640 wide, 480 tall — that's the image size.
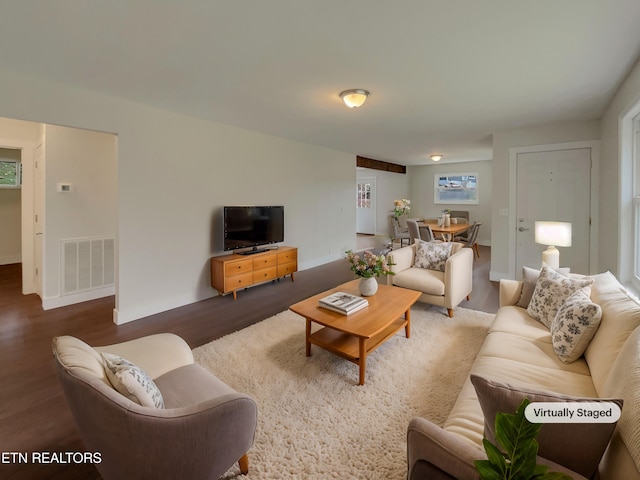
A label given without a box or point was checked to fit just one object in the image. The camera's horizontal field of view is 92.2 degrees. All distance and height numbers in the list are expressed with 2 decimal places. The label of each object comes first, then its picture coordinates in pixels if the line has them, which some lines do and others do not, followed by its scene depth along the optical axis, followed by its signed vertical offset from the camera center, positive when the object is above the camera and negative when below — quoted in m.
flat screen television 4.31 +0.05
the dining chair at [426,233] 6.40 -0.06
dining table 6.49 +0.01
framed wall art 8.82 +1.24
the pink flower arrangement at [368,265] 2.90 -0.33
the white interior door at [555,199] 4.36 +0.47
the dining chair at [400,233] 7.79 -0.08
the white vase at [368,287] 2.96 -0.55
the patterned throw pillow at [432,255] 3.91 -0.32
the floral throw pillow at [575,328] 1.72 -0.56
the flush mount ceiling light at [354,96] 3.03 +1.32
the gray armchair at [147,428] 1.06 -0.72
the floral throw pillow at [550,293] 2.19 -0.46
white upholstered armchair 3.43 -0.56
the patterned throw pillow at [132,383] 1.20 -0.62
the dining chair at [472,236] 6.62 -0.12
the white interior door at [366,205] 10.46 +0.85
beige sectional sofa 0.91 -0.69
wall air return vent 3.97 -0.48
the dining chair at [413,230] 6.62 +0.00
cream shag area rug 1.60 -1.13
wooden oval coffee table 2.25 -0.72
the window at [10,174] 5.76 +1.03
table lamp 2.96 -0.07
